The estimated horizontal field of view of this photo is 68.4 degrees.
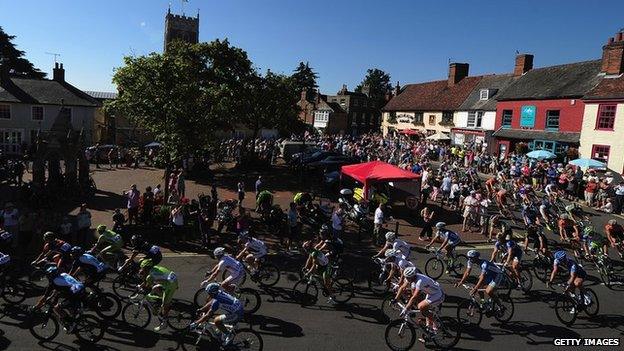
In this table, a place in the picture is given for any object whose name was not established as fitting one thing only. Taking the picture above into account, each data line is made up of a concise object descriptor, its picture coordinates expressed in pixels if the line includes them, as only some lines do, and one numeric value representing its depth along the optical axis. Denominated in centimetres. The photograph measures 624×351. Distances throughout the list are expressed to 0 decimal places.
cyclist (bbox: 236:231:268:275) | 1308
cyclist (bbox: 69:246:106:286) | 1080
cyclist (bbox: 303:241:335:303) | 1242
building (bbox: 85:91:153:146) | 4812
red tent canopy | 2178
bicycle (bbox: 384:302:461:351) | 1012
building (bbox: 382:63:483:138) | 5094
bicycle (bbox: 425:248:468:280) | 1480
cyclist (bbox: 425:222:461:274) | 1450
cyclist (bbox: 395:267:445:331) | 1008
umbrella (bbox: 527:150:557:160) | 2900
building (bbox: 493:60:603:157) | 3334
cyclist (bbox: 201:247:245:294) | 1089
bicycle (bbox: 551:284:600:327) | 1161
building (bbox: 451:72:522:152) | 4322
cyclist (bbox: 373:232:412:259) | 1331
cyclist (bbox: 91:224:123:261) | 1290
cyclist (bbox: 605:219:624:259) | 1572
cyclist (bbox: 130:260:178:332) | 1018
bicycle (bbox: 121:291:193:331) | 1052
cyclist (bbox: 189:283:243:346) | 914
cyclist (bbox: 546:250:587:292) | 1161
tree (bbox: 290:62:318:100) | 8744
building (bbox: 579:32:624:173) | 2865
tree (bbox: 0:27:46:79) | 5825
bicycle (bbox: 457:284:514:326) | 1148
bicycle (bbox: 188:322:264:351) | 914
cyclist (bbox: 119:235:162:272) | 1107
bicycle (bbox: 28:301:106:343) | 983
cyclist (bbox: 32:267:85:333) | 972
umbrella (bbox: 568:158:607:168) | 2616
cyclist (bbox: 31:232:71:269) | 1144
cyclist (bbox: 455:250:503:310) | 1127
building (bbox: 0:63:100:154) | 3997
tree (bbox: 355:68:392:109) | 10291
